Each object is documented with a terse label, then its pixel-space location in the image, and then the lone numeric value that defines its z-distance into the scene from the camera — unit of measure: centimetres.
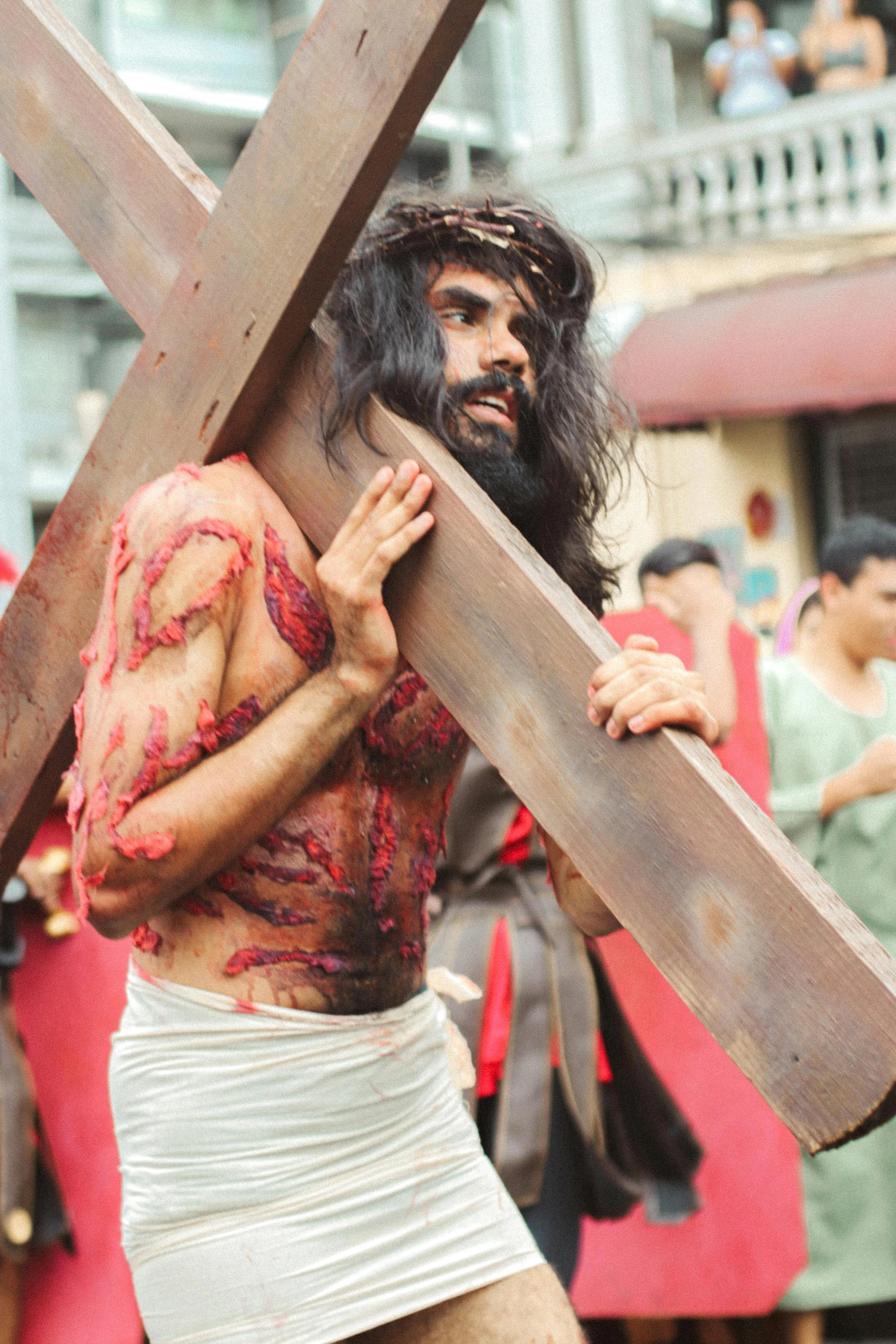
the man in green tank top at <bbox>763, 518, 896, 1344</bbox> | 443
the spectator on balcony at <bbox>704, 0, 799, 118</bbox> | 1305
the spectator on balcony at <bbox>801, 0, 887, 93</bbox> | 1258
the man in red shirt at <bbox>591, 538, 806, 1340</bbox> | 458
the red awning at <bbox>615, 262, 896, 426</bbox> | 1036
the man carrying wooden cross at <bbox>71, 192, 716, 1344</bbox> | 192
